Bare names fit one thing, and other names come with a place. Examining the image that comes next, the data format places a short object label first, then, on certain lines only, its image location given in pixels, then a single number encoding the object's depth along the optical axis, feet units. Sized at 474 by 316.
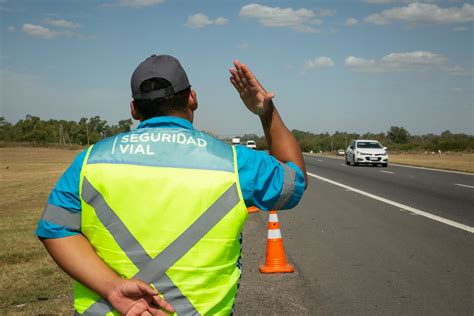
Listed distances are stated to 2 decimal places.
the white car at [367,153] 114.01
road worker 7.18
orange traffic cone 25.22
